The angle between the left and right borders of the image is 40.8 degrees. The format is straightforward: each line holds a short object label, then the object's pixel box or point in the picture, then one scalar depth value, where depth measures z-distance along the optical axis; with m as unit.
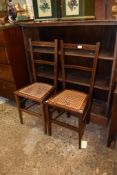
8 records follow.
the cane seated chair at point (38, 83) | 1.72
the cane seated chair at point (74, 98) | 1.49
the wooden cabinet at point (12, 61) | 1.82
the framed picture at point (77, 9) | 1.58
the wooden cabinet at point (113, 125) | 1.31
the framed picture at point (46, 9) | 1.73
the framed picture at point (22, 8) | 2.13
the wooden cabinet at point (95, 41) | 1.60
